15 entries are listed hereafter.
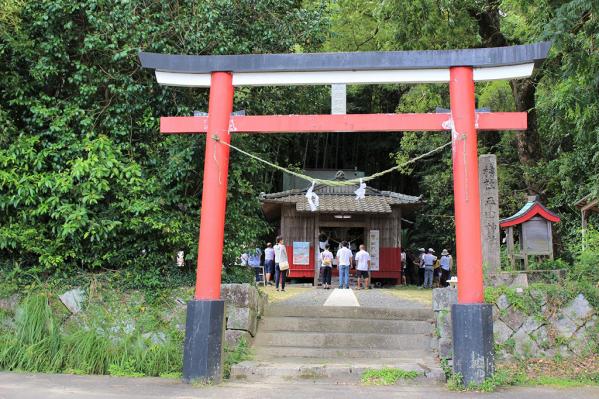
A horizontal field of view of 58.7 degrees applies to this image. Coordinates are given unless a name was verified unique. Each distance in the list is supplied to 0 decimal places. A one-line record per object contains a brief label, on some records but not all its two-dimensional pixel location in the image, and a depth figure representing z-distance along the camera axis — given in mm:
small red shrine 11320
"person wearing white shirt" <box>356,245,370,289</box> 16578
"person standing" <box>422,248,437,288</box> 19141
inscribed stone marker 10234
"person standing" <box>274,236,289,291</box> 15287
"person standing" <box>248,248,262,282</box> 18391
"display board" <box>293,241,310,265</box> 19672
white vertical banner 19656
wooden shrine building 19547
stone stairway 7141
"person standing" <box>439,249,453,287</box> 19938
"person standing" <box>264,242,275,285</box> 17000
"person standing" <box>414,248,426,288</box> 20867
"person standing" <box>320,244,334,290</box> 16438
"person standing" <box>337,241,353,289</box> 15562
